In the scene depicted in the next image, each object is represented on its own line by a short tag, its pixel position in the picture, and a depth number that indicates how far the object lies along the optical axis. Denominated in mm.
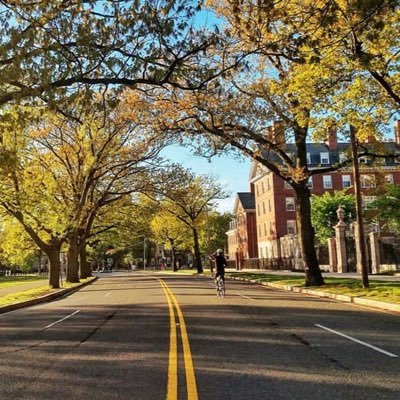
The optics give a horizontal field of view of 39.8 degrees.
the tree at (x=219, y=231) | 92725
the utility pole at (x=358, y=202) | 22219
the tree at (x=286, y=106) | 13578
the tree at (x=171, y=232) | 67956
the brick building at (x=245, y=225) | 86000
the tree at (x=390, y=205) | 36375
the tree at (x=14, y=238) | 36625
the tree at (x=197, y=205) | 61188
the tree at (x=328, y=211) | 60625
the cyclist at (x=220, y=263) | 21406
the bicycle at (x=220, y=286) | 21517
